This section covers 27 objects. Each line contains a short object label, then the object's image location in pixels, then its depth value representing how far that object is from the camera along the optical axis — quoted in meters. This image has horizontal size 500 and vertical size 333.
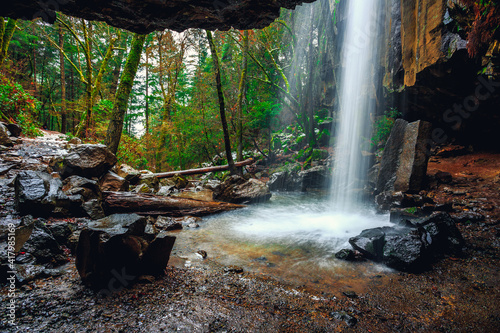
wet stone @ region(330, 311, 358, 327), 1.80
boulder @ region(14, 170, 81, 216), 3.20
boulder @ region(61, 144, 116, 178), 4.71
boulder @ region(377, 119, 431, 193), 6.03
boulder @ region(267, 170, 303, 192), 11.44
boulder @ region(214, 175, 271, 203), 7.89
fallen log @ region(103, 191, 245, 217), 4.64
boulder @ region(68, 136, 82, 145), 8.02
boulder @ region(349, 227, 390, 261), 3.10
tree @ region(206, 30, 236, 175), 8.03
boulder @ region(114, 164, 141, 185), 7.54
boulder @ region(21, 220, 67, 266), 2.21
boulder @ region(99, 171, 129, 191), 5.32
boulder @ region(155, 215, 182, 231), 4.45
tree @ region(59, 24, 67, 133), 14.21
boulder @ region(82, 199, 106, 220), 3.85
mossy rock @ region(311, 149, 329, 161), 12.79
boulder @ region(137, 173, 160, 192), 7.74
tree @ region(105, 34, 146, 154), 6.71
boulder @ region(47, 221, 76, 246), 2.70
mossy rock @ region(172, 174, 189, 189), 9.89
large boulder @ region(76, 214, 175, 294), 1.87
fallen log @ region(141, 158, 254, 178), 8.55
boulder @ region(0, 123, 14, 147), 6.04
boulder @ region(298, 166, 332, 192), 11.38
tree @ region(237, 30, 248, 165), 11.66
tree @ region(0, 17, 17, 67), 8.39
